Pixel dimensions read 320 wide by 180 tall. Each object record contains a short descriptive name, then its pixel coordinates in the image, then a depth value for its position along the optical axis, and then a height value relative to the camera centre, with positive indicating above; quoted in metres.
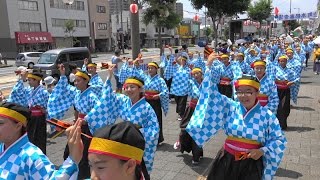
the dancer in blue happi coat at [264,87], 5.81 -0.94
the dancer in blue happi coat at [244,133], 3.32 -0.97
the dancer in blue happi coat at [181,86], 8.39 -1.27
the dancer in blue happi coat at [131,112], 3.96 -0.93
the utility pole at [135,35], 11.73 +0.01
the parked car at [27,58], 23.07 -1.41
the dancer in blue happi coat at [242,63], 10.12 -0.90
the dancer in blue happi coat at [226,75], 9.59 -1.16
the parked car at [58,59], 15.85 -1.08
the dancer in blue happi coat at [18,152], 2.57 -0.88
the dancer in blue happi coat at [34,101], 5.75 -1.07
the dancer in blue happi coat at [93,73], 7.34 -0.88
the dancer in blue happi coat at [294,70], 8.65 -0.95
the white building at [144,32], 62.09 +0.55
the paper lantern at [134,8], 11.20 +0.88
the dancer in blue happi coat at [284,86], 7.76 -1.22
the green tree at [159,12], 14.52 +0.95
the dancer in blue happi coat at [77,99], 4.50 -0.98
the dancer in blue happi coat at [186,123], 5.81 -1.66
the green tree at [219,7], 20.91 +1.67
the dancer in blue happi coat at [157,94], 7.03 -1.21
